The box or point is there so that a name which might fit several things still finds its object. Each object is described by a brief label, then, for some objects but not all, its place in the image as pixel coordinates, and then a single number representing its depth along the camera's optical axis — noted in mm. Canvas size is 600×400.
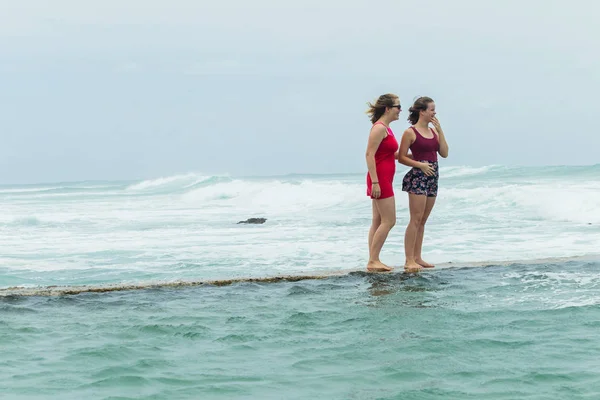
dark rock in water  41261
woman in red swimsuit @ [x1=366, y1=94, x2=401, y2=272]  14759
